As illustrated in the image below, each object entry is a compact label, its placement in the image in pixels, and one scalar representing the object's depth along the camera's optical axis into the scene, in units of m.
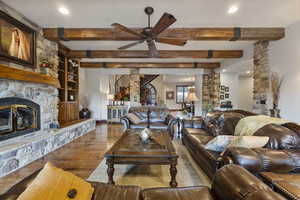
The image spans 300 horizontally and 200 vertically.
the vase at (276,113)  3.47
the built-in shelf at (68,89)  5.08
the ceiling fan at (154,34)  2.36
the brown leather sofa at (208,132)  2.09
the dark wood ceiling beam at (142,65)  6.82
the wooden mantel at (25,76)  2.59
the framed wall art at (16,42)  2.75
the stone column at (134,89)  7.61
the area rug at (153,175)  2.29
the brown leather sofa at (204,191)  0.89
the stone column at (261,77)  3.98
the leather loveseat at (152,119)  4.38
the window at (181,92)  13.88
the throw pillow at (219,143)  2.10
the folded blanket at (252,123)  2.24
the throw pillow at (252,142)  1.82
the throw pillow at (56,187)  0.84
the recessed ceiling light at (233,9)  2.70
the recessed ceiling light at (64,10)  2.78
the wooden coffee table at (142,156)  2.10
